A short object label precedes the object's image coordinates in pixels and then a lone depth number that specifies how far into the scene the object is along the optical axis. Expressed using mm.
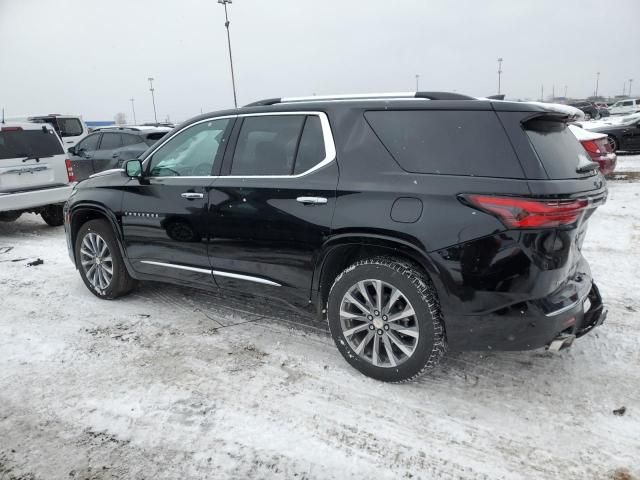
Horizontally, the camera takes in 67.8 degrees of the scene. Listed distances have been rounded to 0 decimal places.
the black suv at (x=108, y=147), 10695
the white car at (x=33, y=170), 7052
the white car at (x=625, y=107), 37781
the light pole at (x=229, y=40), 33788
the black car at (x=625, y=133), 14789
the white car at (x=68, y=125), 14972
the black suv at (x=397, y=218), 2594
